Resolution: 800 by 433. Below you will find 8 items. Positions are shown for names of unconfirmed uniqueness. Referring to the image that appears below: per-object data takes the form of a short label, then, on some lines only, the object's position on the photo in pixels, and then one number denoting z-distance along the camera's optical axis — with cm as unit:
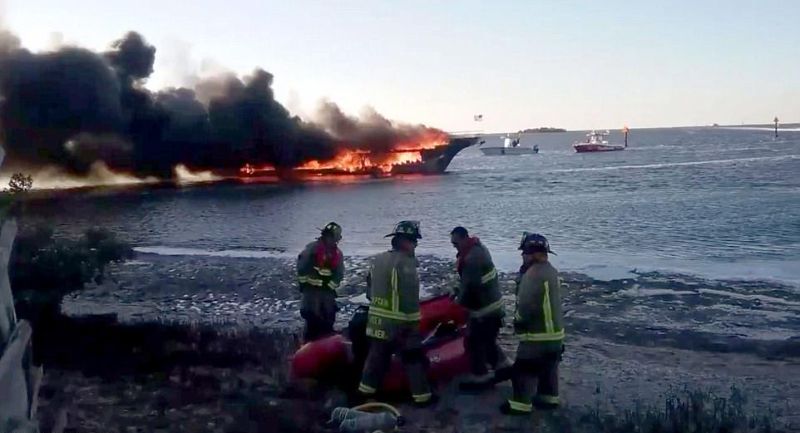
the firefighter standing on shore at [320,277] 896
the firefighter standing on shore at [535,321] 684
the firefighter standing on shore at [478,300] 773
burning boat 7283
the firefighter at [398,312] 716
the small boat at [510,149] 12975
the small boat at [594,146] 12606
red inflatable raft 809
